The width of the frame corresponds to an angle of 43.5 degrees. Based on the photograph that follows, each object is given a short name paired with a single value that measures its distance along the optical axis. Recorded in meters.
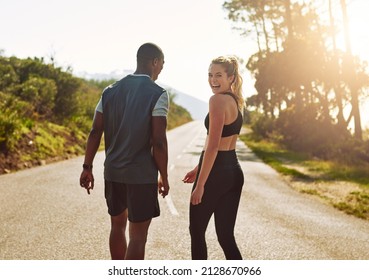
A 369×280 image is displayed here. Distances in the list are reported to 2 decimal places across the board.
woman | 3.54
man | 3.71
